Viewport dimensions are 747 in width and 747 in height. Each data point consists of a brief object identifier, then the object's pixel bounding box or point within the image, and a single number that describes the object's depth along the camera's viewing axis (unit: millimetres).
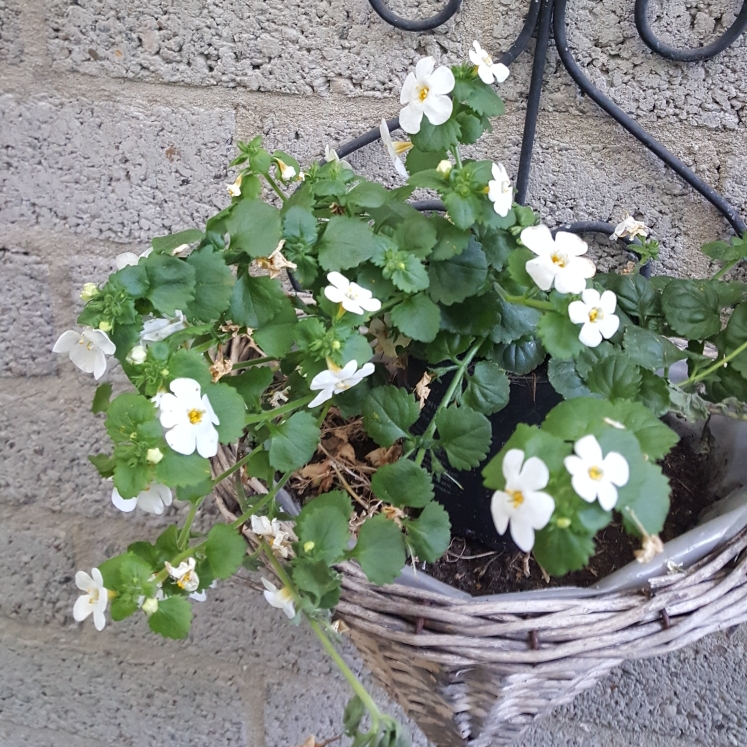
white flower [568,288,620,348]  426
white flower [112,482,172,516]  482
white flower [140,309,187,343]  515
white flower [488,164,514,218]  451
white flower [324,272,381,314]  437
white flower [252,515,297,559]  485
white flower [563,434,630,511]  312
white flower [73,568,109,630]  460
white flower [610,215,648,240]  672
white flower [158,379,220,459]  400
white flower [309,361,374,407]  435
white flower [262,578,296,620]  479
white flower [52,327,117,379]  453
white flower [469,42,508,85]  487
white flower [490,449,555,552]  316
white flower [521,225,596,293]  423
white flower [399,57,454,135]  479
